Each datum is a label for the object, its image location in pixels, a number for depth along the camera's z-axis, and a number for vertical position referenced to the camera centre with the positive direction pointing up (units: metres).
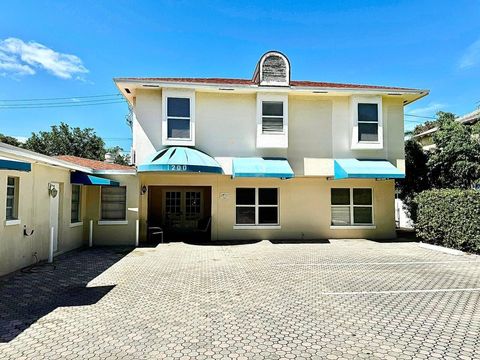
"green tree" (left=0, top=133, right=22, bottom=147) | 49.43 +8.70
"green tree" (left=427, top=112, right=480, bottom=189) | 20.53 +2.70
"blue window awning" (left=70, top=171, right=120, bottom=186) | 16.27 +0.82
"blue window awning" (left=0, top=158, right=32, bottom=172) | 9.20 +0.89
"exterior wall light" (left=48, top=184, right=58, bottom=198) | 14.32 +0.20
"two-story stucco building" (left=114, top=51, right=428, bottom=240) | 18.67 +2.92
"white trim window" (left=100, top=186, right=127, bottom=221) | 18.73 -0.42
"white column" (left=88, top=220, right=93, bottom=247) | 17.98 -2.26
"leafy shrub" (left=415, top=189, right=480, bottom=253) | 15.60 -1.10
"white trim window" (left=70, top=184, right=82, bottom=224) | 17.17 -0.46
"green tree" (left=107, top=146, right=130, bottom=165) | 60.14 +7.72
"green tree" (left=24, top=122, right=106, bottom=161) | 54.24 +9.10
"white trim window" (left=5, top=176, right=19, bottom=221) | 11.77 -0.10
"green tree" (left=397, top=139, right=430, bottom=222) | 23.59 +1.81
